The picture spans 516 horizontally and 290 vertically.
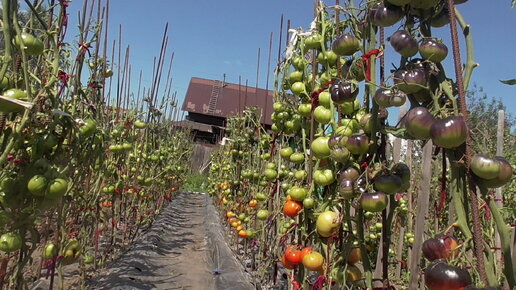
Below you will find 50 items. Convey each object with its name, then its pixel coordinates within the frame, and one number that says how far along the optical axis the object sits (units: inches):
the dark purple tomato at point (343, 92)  52.1
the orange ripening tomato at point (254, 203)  166.7
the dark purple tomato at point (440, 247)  34.1
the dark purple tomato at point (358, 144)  48.9
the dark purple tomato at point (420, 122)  34.6
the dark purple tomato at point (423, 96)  38.9
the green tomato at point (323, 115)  67.9
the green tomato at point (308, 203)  74.0
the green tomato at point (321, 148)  64.2
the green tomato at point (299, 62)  86.8
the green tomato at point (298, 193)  75.2
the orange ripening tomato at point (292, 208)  75.8
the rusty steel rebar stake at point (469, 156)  31.1
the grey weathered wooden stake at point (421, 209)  89.9
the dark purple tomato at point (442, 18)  39.4
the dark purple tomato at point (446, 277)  30.4
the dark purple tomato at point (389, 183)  43.9
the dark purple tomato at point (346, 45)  52.5
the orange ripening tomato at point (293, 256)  73.1
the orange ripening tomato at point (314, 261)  65.1
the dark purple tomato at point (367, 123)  49.0
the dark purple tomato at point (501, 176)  31.8
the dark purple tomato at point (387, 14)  40.3
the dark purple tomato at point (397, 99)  39.4
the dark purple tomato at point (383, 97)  40.2
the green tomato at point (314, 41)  76.0
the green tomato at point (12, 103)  44.0
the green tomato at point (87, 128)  63.5
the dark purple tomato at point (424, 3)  37.5
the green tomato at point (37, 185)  52.2
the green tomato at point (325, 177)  63.2
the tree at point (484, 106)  762.5
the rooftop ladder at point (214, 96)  799.7
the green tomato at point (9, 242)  54.0
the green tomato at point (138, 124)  189.5
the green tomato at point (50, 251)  77.4
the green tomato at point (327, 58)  75.4
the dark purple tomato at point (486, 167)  31.1
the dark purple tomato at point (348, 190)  49.5
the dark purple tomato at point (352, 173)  51.1
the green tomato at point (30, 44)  48.8
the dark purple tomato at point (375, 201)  43.9
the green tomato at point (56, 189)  52.6
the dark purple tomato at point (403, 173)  45.6
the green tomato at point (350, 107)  65.5
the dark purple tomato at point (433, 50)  36.9
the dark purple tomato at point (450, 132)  31.5
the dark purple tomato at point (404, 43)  38.0
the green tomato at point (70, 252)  88.7
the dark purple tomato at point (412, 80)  36.7
